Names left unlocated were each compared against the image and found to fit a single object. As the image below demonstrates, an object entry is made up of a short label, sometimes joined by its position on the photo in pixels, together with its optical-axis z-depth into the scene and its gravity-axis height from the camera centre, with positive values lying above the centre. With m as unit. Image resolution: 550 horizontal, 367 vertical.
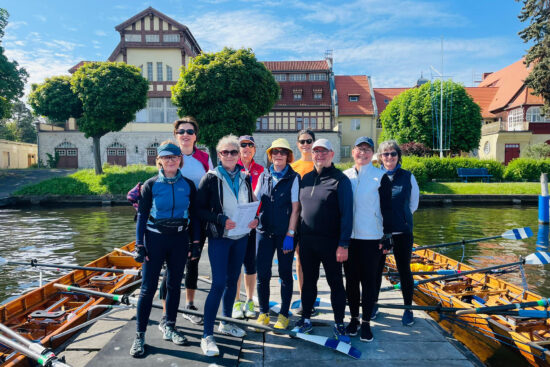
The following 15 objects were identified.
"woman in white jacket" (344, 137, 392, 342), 4.29 -0.69
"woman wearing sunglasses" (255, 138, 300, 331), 4.47 -0.71
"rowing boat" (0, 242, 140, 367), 4.71 -2.26
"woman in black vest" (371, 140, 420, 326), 4.79 -0.62
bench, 29.14 -0.75
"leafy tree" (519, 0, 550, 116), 32.19 +10.46
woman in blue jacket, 3.96 -0.66
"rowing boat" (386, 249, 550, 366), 4.91 -2.40
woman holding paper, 4.00 -0.58
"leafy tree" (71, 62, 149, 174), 27.52 +5.57
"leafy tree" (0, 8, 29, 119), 31.21 +7.95
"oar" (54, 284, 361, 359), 3.96 -1.96
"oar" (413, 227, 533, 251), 7.47 -1.46
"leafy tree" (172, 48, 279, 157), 27.73 +5.75
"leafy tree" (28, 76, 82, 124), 28.38 +5.46
